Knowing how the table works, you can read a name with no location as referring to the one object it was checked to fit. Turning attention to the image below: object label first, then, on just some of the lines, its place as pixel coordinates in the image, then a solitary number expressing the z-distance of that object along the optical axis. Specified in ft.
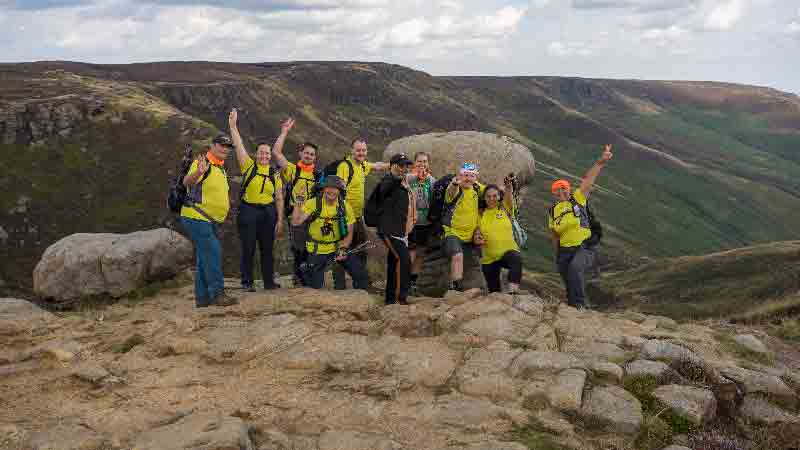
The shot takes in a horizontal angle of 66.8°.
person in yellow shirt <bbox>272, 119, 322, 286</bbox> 43.45
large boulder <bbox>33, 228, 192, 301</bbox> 54.75
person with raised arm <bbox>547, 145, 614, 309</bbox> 43.19
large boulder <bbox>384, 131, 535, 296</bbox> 65.98
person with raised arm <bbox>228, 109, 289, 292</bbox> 40.96
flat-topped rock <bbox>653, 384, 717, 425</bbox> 27.63
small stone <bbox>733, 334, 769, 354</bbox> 37.73
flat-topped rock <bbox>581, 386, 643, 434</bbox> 26.23
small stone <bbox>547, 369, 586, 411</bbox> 27.25
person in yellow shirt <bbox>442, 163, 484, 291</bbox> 43.01
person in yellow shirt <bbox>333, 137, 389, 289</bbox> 43.60
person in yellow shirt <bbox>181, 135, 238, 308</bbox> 37.24
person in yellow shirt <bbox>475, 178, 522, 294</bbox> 42.93
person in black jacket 38.32
